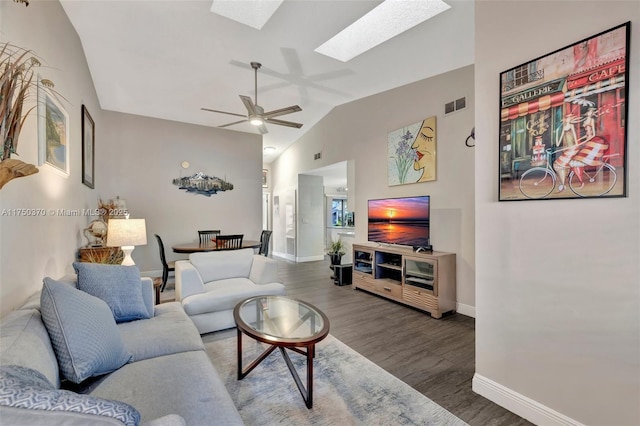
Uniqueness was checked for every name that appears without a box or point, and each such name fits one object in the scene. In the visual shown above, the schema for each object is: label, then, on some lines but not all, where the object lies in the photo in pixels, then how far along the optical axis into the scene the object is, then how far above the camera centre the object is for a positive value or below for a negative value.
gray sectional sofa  0.65 -0.84
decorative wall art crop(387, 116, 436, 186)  3.88 +0.87
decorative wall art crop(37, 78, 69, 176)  1.99 +0.62
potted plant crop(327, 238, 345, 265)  5.47 -0.85
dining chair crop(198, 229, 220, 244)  5.43 -0.53
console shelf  3.46 -0.95
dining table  4.36 -0.62
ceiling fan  3.50 +1.28
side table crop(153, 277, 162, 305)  2.86 -0.82
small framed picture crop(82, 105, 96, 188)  3.39 +0.82
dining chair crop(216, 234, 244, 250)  4.57 -0.56
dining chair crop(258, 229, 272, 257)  5.07 -0.62
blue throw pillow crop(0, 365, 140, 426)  0.63 -0.47
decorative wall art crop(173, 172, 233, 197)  5.67 +0.55
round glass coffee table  1.79 -0.88
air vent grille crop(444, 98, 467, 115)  3.49 +1.38
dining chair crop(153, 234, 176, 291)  4.23 -0.91
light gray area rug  1.72 -1.31
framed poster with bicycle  1.37 +0.50
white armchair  2.82 -0.87
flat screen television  3.95 -0.15
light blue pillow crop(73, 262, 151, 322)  1.92 -0.57
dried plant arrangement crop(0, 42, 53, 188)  0.96 +0.34
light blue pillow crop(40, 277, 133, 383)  1.26 -0.61
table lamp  2.66 -0.24
